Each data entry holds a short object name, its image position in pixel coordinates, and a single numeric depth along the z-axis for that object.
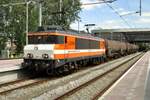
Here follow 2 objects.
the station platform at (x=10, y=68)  8.85
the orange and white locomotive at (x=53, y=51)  9.27
